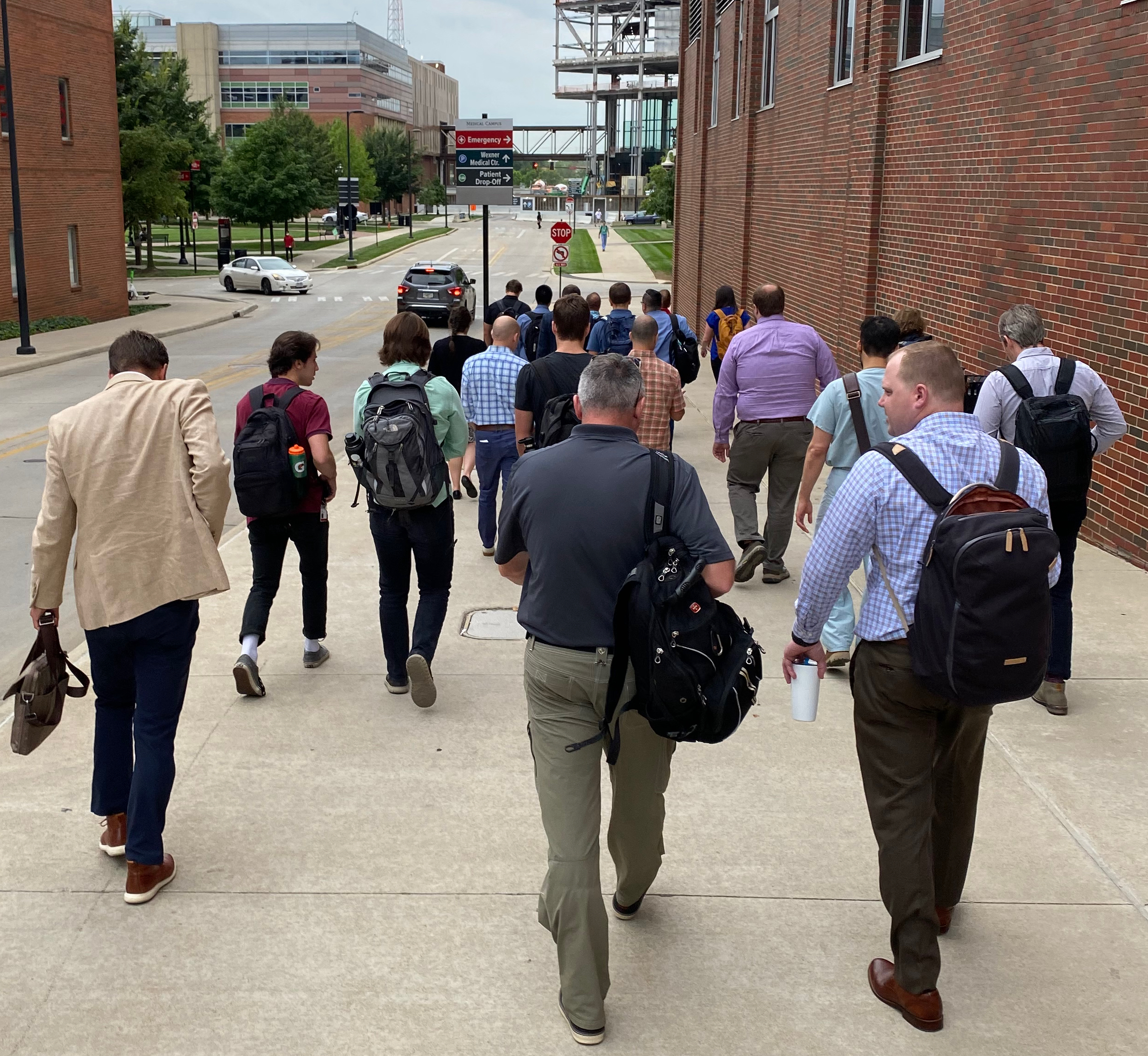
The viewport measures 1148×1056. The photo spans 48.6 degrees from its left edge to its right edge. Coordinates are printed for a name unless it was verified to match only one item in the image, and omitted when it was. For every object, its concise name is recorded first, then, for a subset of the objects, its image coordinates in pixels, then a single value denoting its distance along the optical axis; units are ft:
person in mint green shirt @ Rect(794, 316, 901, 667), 21.72
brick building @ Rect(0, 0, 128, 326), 100.63
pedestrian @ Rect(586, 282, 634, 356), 40.14
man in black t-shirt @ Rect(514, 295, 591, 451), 25.17
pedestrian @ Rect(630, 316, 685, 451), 27.48
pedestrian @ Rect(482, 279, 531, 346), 43.88
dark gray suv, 117.50
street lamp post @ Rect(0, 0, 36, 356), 84.12
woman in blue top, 44.96
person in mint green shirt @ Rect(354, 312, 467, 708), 21.04
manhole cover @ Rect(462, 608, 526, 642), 25.85
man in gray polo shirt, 12.19
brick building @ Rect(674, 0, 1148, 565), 30.73
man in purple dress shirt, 28.22
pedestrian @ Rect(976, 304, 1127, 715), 19.57
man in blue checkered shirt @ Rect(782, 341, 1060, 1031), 12.25
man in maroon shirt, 21.22
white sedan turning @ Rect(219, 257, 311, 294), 153.38
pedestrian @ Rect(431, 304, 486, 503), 32.91
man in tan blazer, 14.69
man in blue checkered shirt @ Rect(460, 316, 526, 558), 29.60
